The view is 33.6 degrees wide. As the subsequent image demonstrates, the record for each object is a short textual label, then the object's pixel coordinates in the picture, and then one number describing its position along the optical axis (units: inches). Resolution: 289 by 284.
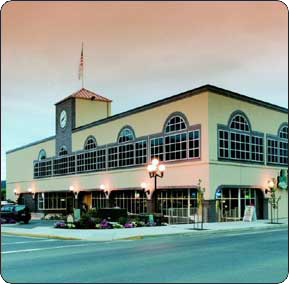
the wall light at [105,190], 1614.8
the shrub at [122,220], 993.5
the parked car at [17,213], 1255.5
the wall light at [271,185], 1282.7
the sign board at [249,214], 1173.7
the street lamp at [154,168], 1038.4
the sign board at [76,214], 1052.9
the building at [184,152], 1202.0
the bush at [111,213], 1128.8
